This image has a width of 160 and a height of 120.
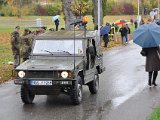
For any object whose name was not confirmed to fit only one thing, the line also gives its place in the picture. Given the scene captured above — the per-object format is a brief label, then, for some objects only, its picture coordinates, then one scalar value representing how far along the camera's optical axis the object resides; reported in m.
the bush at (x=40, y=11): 99.94
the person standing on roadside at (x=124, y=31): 35.31
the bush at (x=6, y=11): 90.88
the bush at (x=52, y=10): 94.30
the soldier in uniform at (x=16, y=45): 19.52
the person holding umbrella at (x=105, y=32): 32.97
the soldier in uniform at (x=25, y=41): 18.87
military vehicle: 12.64
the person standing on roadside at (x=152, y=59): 15.76
